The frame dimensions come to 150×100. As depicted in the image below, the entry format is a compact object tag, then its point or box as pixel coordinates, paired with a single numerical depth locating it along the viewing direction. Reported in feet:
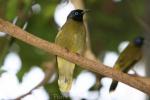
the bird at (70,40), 17.65
